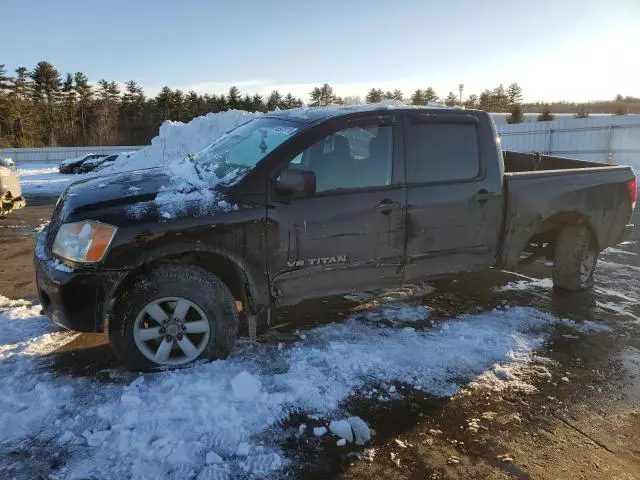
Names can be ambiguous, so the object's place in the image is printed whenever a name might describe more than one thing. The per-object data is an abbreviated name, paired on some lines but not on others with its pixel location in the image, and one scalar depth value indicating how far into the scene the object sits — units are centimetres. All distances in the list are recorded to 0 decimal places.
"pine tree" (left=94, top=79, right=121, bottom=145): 5947
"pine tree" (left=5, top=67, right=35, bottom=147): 5572
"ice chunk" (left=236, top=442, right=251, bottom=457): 269
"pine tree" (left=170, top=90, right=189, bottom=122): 6394
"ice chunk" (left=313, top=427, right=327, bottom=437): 290
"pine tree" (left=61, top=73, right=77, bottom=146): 6122
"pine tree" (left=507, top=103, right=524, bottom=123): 4062
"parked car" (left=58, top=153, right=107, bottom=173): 2830
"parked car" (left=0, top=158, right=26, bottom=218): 980
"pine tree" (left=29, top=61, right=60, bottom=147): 6100
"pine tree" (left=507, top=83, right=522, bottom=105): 7194
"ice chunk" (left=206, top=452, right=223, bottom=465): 262
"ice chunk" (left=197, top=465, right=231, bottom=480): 252
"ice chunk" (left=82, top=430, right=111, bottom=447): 276
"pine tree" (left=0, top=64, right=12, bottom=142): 5544
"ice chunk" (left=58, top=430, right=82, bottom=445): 278
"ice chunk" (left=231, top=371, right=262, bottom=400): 323
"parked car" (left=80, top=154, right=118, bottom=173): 2792
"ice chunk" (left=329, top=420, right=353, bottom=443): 288
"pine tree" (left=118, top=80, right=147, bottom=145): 6375
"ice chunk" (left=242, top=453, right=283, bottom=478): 258
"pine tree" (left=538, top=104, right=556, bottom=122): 3969
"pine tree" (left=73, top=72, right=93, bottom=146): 6181
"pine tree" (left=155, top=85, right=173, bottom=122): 6369
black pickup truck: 341
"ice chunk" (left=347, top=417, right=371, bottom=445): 287
